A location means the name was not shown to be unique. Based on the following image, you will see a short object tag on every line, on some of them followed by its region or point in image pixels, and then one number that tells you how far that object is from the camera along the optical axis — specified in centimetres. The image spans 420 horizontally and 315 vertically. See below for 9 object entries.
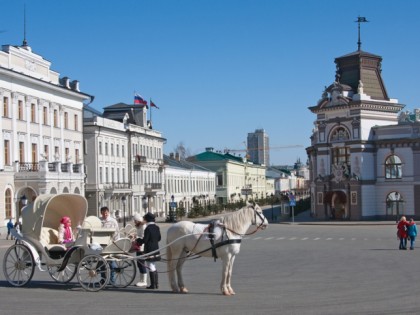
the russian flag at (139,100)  8412
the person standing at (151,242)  1669
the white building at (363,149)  6184
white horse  1592
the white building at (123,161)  6788
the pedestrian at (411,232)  3128
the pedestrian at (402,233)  3106
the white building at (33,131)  5003
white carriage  1653
